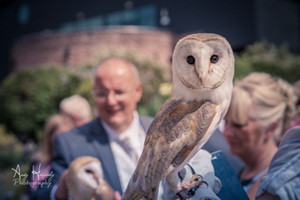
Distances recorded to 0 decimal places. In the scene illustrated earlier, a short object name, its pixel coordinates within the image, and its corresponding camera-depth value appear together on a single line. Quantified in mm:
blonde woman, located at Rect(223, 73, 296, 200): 1923
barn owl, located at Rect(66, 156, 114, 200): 1218
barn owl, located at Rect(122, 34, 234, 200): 895
